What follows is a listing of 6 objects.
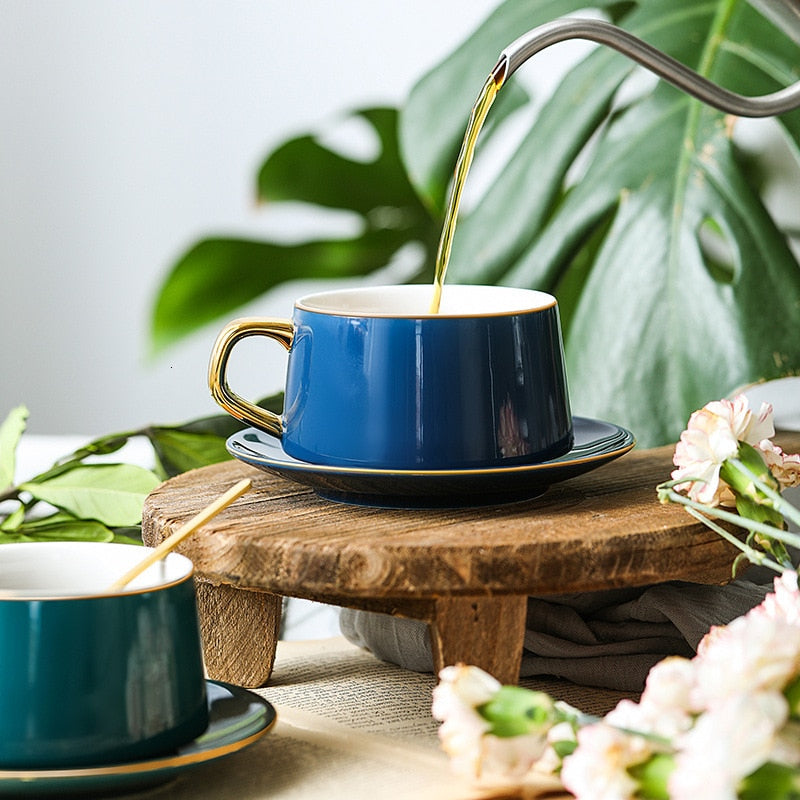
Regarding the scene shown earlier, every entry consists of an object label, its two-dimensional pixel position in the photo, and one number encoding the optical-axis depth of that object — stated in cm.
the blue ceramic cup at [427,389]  92
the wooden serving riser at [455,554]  89
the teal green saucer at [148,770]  83
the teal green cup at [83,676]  83
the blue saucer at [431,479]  92
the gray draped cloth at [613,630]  98
